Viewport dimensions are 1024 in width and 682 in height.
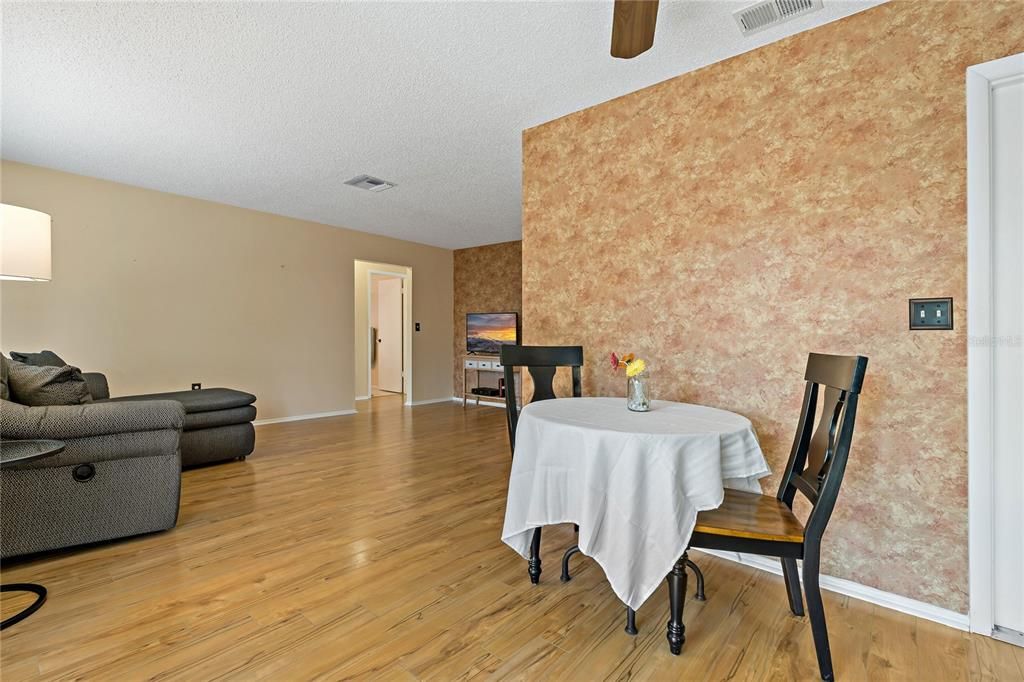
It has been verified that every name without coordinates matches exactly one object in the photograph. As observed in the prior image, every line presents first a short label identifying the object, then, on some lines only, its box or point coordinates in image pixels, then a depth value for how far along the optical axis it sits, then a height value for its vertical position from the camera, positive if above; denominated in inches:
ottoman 146.6 -27.7
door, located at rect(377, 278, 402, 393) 325.7 +0.9
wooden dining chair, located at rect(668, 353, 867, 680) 56.1 -24.3
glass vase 79.1 -9.4
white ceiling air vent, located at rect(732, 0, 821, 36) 78.1 +56.0
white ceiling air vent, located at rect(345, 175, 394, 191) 171.0 +59.4
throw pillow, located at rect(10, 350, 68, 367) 125.6 -4.5
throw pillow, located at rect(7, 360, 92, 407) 94.1 -8.8
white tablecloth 60.0 -19.4
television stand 283.4 -20.0
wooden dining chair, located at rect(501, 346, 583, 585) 90.0 -5.6
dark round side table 66.8 -16.5
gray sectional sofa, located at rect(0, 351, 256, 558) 83.7 -25.9
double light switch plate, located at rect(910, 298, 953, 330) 70.8 +3.5
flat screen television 285.7 +4.8
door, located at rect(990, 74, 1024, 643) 66.6 -2.3
